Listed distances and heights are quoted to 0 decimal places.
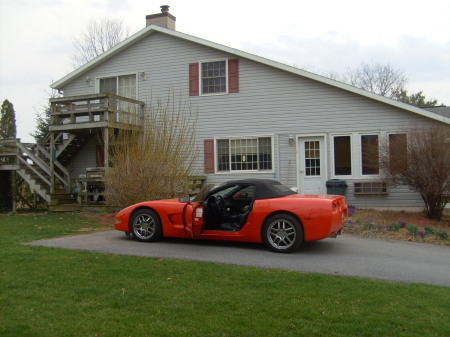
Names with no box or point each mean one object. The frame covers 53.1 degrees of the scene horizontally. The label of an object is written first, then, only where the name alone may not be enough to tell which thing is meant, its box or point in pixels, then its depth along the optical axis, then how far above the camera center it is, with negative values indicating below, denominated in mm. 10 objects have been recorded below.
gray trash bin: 14547 -254
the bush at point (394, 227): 9953 -1096
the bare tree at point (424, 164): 11344 +345
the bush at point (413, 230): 9449 -1112
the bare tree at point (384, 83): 42750 +9103
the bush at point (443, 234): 9258 -1187
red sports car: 7305 -634
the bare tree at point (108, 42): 35406 +10996
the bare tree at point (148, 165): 12078 +428
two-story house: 14547 +2216
